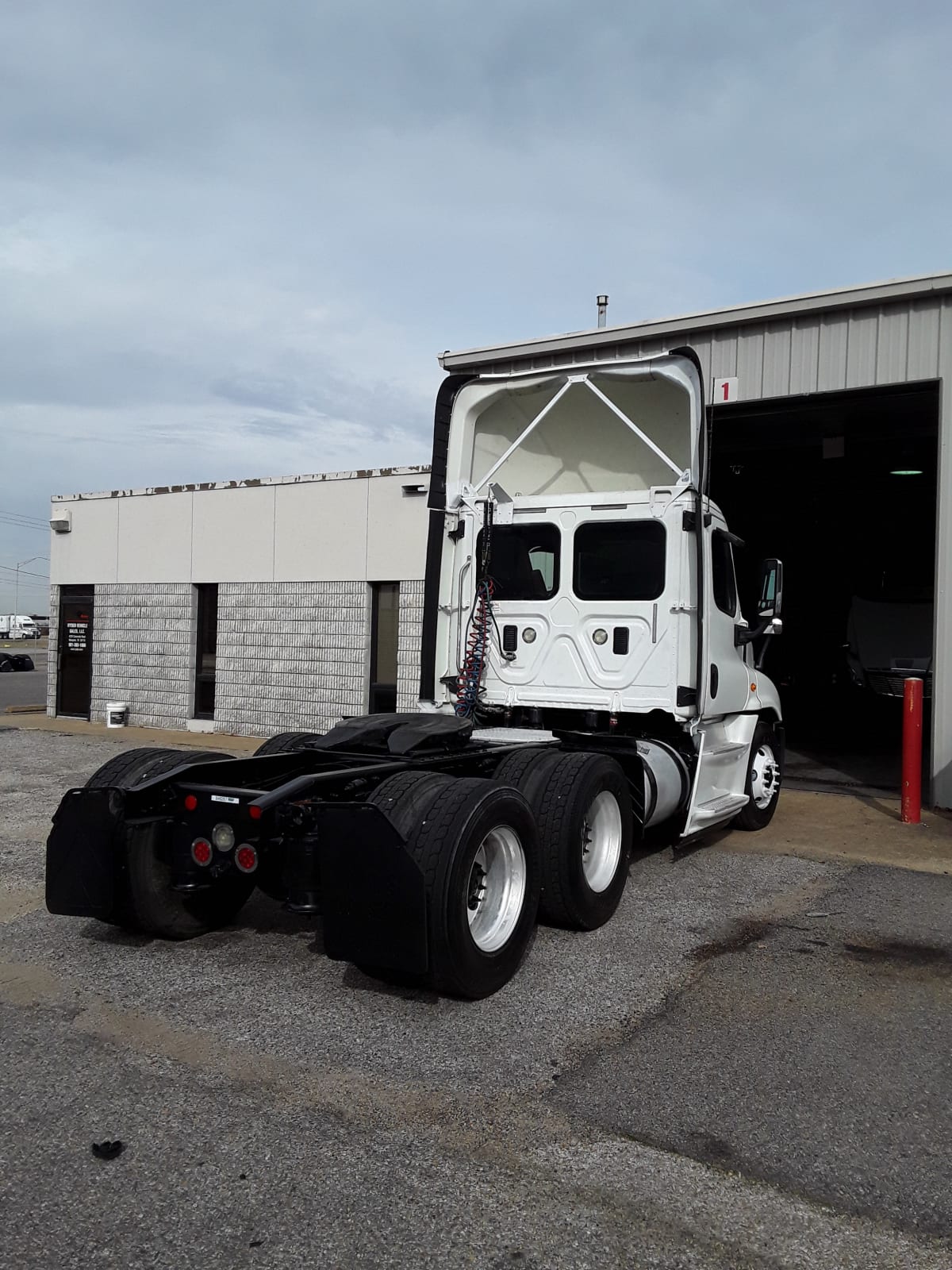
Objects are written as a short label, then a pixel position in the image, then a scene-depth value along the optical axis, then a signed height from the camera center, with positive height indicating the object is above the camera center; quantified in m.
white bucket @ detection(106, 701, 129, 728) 16.34 -1.41
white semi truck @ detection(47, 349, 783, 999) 4.37 -0.68
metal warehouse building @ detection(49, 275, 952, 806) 9.95 +1.39
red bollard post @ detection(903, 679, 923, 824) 9.19 -0.96
